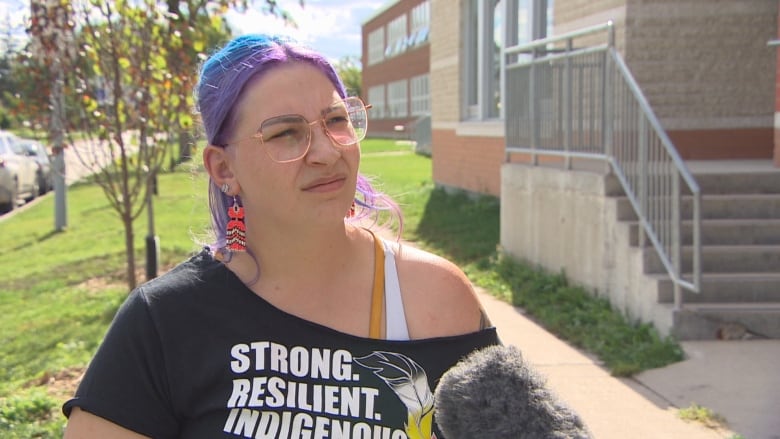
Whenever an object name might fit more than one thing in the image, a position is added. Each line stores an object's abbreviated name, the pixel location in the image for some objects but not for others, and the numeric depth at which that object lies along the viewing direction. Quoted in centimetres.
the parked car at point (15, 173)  1828
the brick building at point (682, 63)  862
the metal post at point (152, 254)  873
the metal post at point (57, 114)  733
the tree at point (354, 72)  7219
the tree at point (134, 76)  710
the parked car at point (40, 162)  2131
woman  175
